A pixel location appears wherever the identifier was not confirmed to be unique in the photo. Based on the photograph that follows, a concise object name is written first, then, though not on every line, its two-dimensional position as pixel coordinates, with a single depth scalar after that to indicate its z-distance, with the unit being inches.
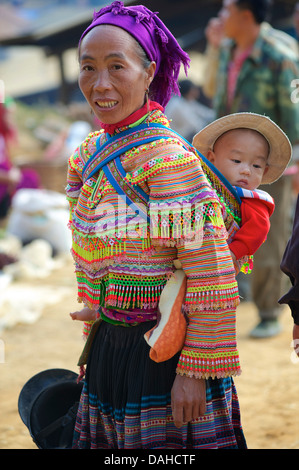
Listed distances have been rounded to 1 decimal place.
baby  159.6
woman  150.3
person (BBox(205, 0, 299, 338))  362.0
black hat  189.6
